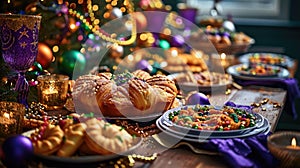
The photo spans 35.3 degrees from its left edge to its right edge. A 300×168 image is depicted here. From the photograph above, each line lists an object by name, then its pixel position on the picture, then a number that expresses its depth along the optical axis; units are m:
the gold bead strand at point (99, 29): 2.11
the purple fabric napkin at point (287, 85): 2.26
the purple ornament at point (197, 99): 1.68
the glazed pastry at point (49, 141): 1.12
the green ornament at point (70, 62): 2.26
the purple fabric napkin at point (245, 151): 1.19
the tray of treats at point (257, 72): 2.34
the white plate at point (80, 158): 1.11
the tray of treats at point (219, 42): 2.85
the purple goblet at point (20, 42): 1.47
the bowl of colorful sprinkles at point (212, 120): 1.32
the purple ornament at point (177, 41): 3.05
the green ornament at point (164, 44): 2.93
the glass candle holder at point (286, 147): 1.13
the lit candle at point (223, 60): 2.69
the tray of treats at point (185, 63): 2.54
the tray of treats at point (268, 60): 2.82
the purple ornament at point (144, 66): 2.29
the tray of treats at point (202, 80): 2.03
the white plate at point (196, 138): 1.30
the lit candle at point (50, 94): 1.63
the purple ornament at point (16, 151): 1.07
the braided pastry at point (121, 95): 1.44
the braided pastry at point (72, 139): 1.12
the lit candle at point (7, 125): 1.31
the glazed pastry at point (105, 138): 1.13
